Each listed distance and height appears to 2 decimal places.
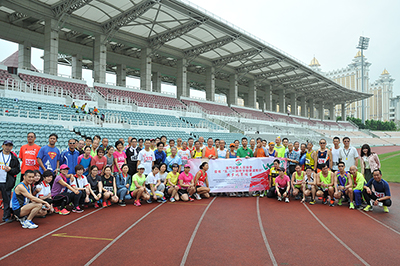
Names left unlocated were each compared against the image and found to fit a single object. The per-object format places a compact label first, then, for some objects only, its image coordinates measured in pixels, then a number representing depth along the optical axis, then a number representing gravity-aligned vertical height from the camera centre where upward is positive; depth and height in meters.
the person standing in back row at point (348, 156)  7.66 -0.55
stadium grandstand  18.75 +10.82
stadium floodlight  72.38 +28.39
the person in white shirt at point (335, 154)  7.83 -0.50
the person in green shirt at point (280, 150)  8.94 -0.44
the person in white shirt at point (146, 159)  8.03 -0.72
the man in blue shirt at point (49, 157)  6.55 -0.55
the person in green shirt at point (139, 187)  7.40 -1.54
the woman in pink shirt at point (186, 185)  8.02 -1.56
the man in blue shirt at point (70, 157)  7.04 -0.59
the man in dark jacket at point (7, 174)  5.61 -0.87
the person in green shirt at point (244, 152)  8.99 -0.53
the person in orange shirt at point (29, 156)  6.41 -0.51
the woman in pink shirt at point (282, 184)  7.93 -1.53
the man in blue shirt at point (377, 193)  6.67 -1.52
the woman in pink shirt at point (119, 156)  7.82 -0.62
